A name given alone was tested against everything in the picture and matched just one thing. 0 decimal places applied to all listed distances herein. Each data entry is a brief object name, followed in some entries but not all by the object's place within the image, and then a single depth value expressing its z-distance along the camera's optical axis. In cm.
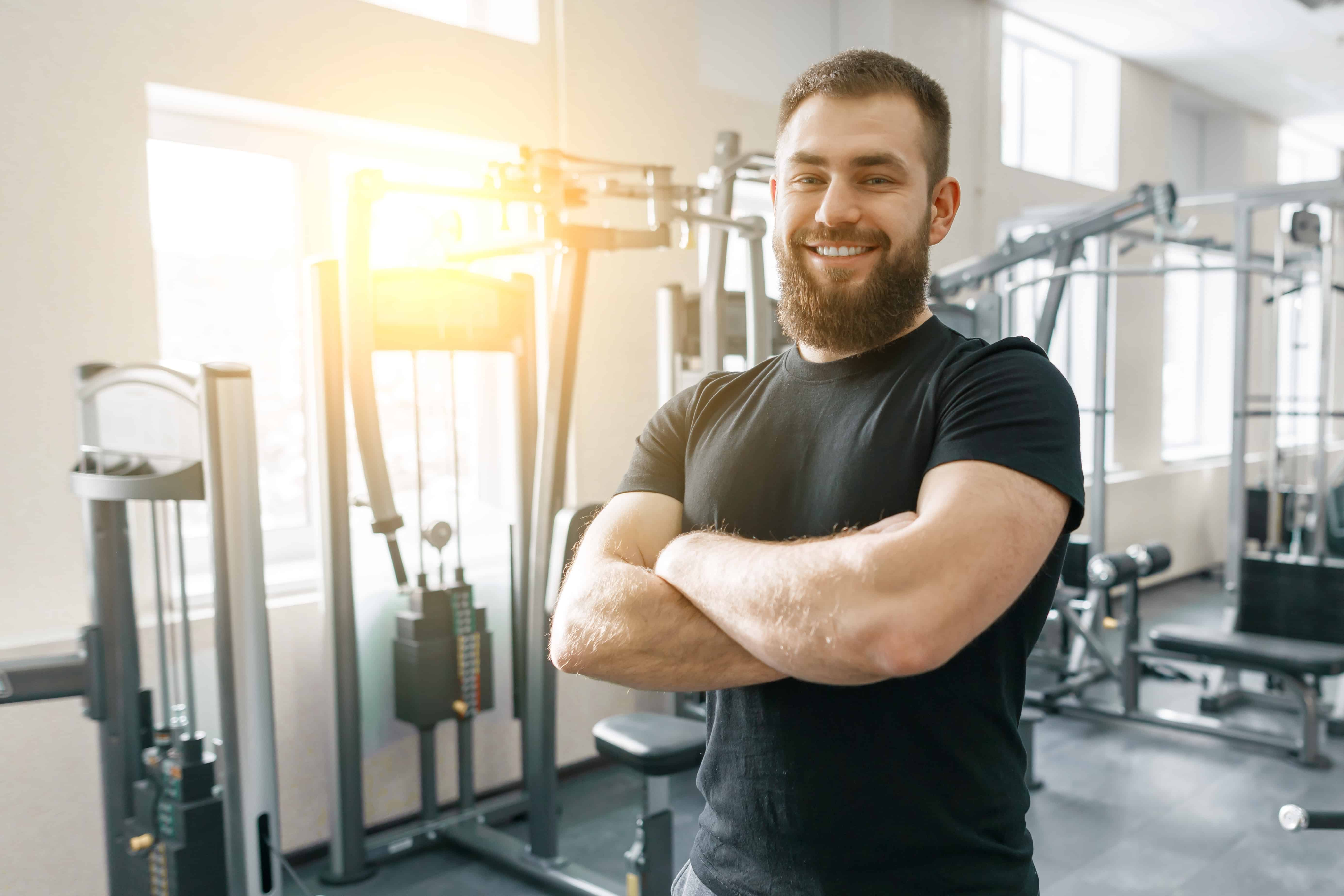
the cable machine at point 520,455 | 230
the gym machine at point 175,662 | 173
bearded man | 89
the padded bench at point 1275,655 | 339
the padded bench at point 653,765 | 207
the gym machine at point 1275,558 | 355
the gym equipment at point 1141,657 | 343
